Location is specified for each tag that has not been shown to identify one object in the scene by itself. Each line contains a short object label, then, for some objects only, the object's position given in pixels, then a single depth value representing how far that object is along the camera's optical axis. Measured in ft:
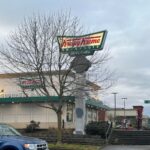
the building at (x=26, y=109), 113.38
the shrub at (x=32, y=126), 106.96
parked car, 34.58
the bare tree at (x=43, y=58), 72.37
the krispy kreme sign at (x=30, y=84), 76.50
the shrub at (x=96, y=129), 86.75
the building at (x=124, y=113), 254.58
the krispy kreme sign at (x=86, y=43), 79.93
